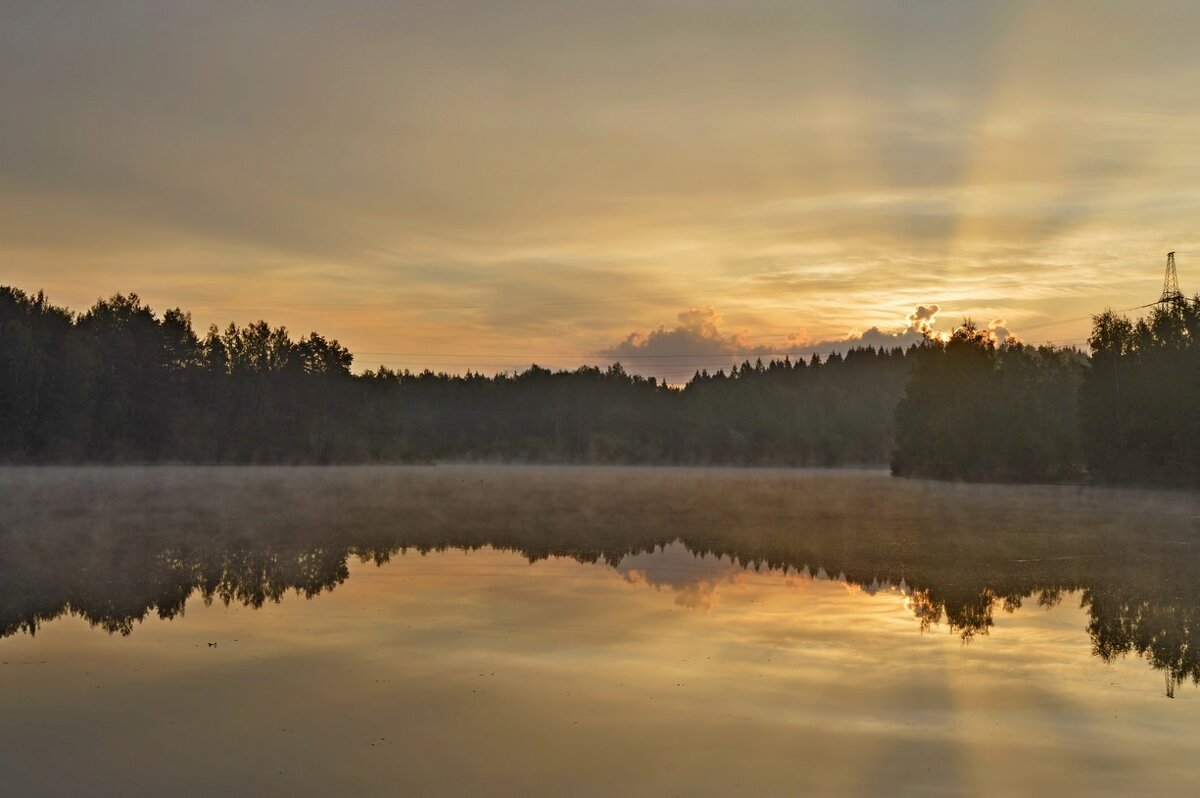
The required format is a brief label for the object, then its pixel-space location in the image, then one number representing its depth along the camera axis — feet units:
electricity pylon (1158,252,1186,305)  288.10
